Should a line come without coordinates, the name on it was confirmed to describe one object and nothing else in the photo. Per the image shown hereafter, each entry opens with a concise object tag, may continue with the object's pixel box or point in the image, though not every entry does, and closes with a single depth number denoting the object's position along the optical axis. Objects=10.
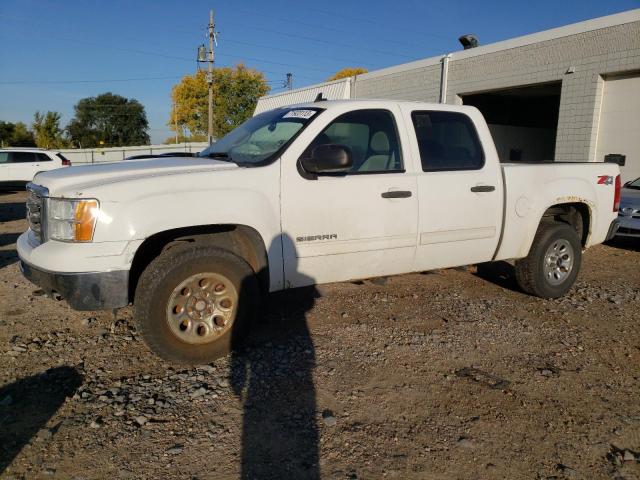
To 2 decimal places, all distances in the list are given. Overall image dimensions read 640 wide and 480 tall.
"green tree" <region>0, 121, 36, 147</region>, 55.03
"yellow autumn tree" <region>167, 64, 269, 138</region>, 48.16
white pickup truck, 3.36
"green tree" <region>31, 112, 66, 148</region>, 52.78
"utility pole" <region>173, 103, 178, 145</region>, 56.59
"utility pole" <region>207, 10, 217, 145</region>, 32.00
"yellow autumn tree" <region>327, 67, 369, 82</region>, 63.88
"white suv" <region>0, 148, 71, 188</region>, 19.88
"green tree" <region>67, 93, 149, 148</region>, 71.62
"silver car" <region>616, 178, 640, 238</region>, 8.69
